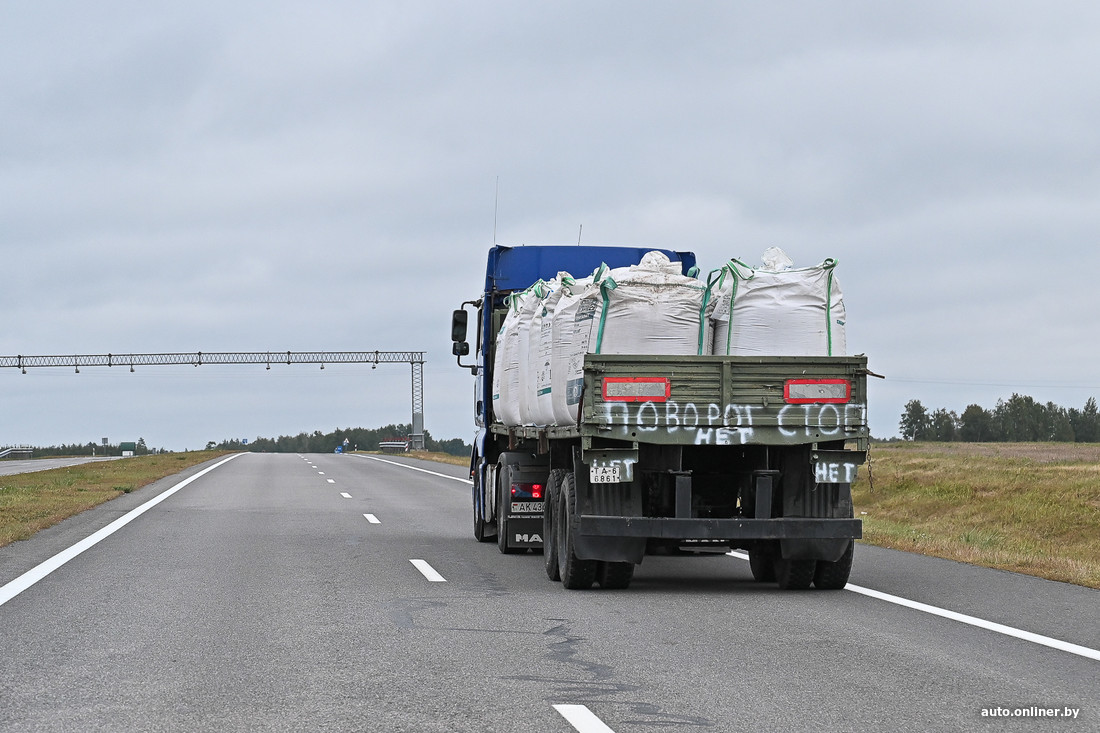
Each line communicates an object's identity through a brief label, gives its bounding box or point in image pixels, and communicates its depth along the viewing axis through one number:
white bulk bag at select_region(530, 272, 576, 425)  11.98
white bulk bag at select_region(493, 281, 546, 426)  13.52
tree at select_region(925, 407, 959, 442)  162.62
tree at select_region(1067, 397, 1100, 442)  161.62
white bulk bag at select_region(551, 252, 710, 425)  10.85
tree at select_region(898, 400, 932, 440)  170.88
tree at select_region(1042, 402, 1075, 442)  157.00
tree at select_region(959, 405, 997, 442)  160.38
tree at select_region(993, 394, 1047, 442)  160.50
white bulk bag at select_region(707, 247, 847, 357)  10.80
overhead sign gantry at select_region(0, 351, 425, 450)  98.88
